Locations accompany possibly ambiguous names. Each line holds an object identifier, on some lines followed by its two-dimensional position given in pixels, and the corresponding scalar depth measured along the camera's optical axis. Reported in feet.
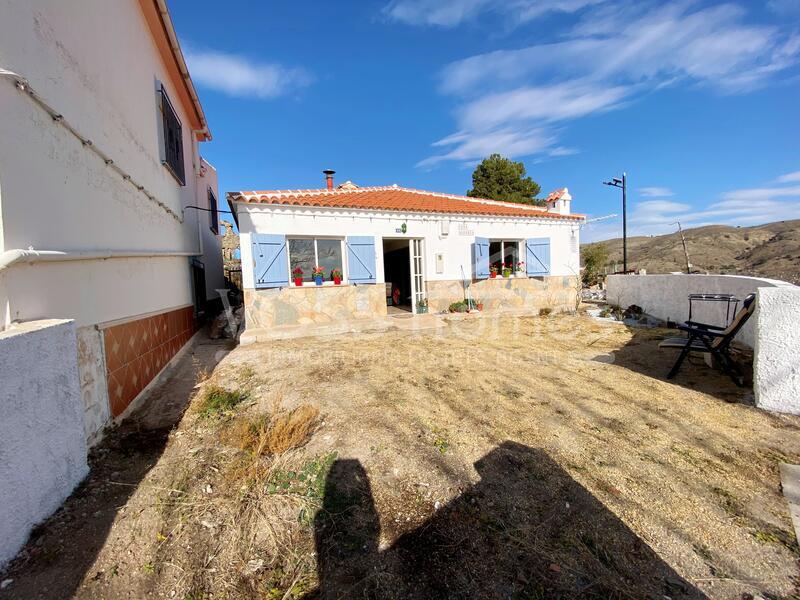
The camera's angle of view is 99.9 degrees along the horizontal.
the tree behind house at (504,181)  80.12
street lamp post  55.42
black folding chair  12.28
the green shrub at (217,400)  11.78
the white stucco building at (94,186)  7.54
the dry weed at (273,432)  8.98
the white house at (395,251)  25.12
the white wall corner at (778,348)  10.09
